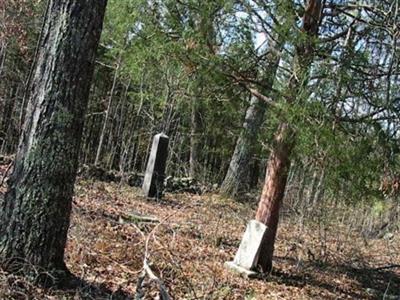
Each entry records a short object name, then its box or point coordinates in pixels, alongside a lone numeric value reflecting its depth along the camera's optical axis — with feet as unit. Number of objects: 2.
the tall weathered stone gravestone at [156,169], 34.24
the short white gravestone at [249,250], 20.11
